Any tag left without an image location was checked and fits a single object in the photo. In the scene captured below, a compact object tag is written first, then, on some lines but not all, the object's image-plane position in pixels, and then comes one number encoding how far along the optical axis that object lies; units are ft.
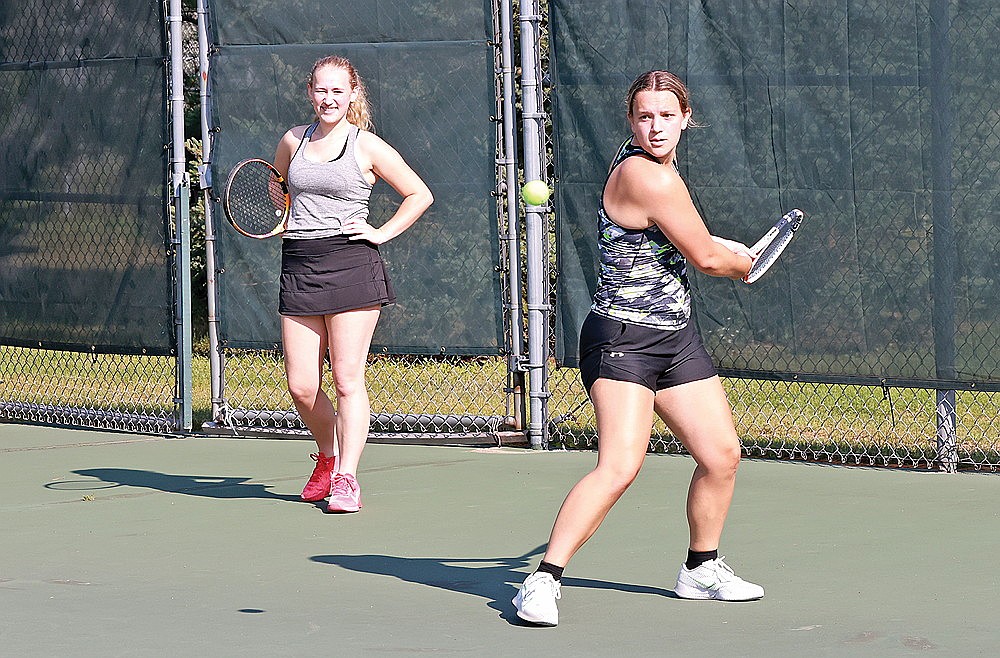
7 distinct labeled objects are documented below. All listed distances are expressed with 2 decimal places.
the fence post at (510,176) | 51.16
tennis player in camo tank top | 28.14
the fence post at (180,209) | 54.19
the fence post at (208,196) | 54.60
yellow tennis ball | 34.19
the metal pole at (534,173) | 51.06
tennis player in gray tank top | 40.70
